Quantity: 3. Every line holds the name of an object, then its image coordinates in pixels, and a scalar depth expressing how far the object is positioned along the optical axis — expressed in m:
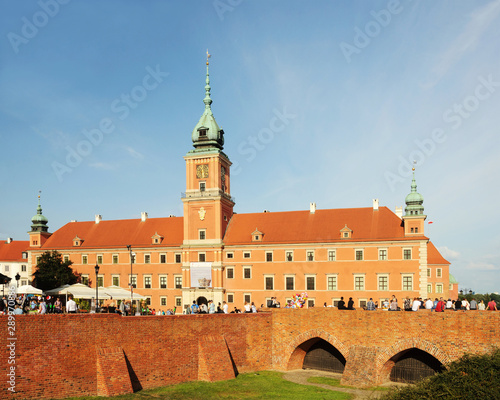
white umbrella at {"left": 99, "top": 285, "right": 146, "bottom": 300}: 33.30
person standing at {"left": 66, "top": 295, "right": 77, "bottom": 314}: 24.19
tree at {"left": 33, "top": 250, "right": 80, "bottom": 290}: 53.84
